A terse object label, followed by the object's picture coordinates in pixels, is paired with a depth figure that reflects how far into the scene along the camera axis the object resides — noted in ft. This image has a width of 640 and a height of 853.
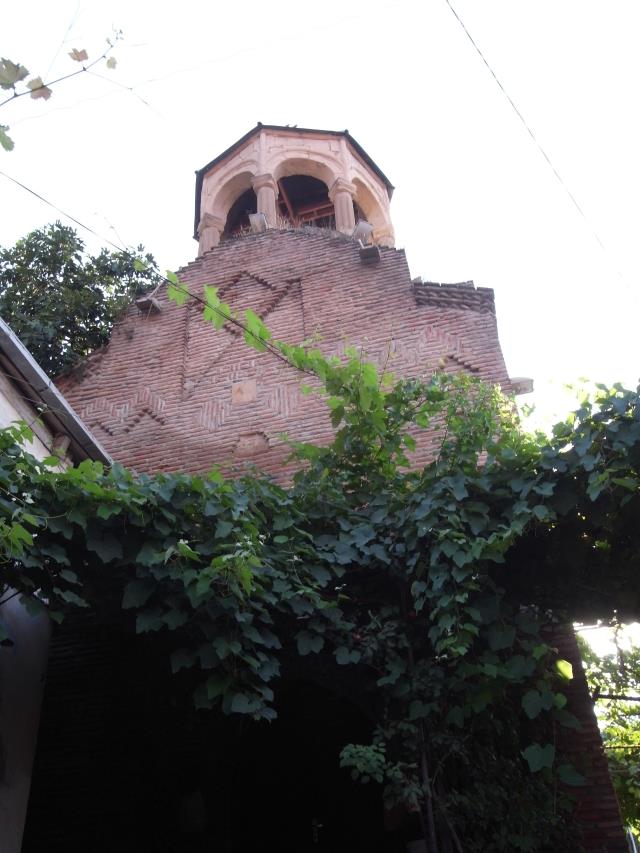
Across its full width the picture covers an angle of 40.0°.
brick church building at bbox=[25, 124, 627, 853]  27.66
